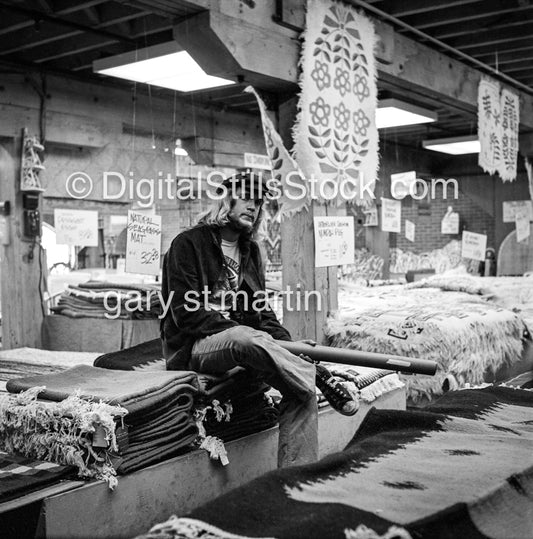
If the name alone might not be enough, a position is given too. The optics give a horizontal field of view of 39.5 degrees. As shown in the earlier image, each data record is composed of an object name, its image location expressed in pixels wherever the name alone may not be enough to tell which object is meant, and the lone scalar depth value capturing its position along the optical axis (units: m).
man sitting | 3.24
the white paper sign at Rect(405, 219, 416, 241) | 9.84
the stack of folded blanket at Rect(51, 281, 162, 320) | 5.80
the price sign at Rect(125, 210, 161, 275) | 5.08
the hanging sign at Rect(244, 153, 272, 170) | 7.82
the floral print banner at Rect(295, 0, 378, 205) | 4.52
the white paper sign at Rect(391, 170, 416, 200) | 9.27
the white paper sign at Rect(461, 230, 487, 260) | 8.94
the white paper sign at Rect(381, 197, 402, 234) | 8.18
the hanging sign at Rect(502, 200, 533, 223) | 11.50
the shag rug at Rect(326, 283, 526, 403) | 4.75
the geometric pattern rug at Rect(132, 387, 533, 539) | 1.47
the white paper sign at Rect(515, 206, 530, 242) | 9.64
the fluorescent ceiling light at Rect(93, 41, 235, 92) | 5.05
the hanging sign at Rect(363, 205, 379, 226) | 9.57
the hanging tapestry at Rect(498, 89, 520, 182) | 6.86
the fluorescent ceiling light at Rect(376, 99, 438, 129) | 6.56
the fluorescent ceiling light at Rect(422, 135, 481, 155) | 8.83
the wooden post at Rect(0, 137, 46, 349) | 6.20
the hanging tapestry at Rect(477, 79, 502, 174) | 6.49
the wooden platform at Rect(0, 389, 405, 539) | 2.50
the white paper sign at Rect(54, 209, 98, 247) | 6.29
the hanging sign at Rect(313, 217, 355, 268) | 4.70
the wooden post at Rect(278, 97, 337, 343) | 4.59
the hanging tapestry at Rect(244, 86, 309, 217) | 4.48
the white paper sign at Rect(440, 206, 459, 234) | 12.74
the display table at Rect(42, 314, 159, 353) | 5.86
